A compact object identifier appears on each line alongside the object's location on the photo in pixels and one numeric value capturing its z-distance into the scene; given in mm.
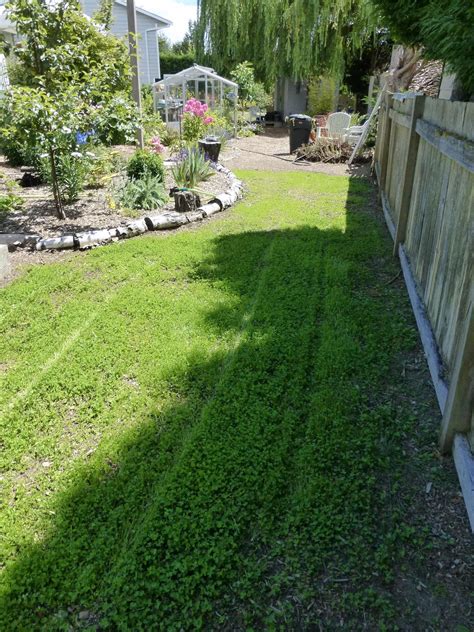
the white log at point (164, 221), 6164
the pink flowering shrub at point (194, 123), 10984
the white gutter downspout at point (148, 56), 22562
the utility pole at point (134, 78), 8211
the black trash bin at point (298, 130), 12930
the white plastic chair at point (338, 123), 13734
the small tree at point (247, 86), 18686
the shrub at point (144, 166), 7352
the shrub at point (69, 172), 6836
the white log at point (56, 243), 5480
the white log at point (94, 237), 5531
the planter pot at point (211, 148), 9812
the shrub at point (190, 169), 7574
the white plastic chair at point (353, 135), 12586
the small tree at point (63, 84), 5246
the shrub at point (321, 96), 19656
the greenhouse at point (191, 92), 14742
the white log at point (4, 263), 4840
